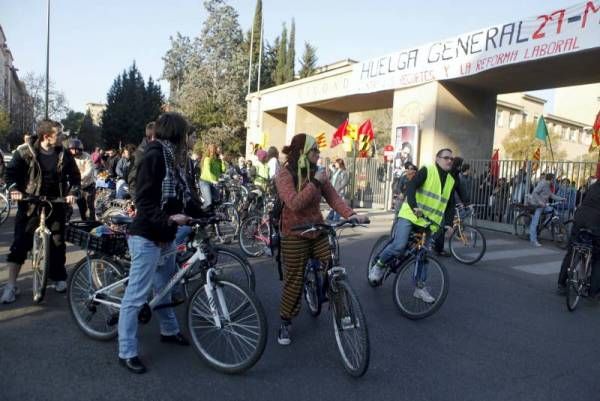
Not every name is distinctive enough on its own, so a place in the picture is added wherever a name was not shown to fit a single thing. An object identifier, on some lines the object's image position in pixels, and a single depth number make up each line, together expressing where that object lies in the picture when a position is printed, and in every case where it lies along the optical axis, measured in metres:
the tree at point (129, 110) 55.22
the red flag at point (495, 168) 14.65
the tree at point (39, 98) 49.28
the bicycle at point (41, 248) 5.02
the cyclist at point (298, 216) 4.13
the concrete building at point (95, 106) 150.50
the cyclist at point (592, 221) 6.40
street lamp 30.50
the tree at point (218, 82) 39.72
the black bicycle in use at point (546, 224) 11.77
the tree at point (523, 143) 40.28
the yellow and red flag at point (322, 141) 20.44
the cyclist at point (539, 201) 11.85
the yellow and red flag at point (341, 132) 19.56
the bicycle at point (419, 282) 5.33
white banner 12.18
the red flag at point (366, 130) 19.27
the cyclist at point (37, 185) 5.16
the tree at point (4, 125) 36.07
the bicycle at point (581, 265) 6.21
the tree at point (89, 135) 73.75
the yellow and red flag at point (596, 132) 13.51
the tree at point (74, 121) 81.81
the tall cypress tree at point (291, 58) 50.22
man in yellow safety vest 5.72
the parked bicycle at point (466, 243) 8.91
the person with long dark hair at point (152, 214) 3.49
